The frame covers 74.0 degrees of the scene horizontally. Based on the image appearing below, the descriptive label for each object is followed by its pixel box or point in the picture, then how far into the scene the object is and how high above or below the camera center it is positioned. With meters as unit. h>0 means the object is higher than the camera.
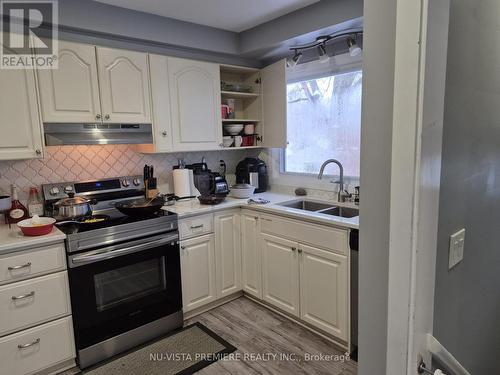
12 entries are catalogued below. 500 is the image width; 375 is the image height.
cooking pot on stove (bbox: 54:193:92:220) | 2.28 -0.38
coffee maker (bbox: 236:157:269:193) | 3.25 -0.25
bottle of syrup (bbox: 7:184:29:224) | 2.21 -0.38
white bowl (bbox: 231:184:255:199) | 3.01 -0.38
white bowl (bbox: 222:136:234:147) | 3.14 +0.07
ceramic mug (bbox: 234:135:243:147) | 3.21 +0.08
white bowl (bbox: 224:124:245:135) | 3.21 +0.20
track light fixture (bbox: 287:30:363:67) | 2.40 +0.79
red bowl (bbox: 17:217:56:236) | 1.94 -0.43
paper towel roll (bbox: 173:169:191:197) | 2.93 -0.29
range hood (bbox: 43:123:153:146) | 2.17 +0.13
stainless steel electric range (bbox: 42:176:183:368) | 2.07 -0.84
